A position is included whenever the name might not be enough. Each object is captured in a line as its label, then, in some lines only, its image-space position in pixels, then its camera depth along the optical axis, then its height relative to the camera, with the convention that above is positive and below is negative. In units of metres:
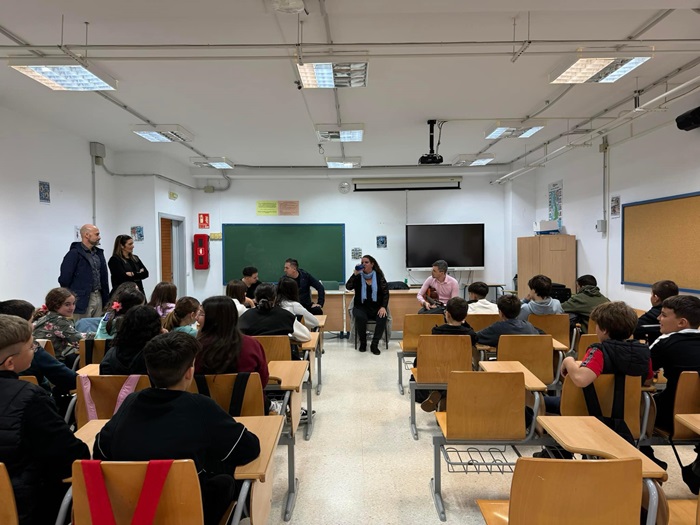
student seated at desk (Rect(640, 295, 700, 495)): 2.26 -0.60
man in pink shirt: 5.45 -0.55
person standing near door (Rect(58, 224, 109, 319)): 4.57 -0.25
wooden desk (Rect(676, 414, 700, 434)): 1.77 -0.78
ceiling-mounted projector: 5.43 +1.19
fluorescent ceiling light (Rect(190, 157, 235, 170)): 6.74 +1.46
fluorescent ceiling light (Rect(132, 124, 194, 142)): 4.96 +1.46
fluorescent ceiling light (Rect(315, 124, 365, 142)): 4.89 +1.42
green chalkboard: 8.60 +0.06
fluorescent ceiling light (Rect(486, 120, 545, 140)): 4.84 +1.44
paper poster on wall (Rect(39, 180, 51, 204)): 5.02 +0.72
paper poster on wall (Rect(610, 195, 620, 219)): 5.66 +0.54
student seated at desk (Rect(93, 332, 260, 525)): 1.32 -0.60
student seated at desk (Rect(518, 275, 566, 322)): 3.90 -0.55
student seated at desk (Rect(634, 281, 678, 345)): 3.31 -0.55
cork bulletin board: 4.39 +0.04
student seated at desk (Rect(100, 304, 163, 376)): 2.25 -0.51
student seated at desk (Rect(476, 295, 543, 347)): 3.29 -0.64
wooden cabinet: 6.75 -0.21
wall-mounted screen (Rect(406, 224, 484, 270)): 8.46 +0.03
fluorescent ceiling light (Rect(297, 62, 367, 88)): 3.20 +1.41
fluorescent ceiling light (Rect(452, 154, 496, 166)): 6.31 +1.37
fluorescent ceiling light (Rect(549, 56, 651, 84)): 3.24 +1.46
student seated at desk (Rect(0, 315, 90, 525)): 1.35 -0.67
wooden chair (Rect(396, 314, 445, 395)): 4.13 -0.80
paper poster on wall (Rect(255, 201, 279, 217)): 8.66 +0.87
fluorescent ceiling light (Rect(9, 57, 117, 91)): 3.05 +1.40
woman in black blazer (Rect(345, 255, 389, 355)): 6.08 -0.71
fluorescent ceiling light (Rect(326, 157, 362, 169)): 6.62 +1.41
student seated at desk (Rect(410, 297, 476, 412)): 3.25 -0.63
